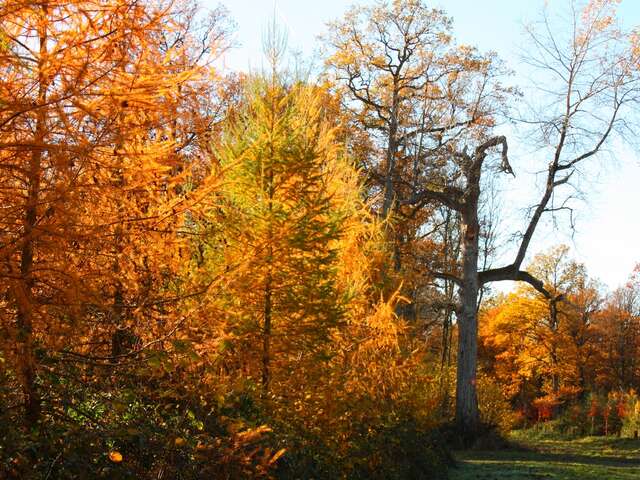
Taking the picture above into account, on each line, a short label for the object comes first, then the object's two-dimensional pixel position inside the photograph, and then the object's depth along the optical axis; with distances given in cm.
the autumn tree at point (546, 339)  4088
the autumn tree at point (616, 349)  4206
